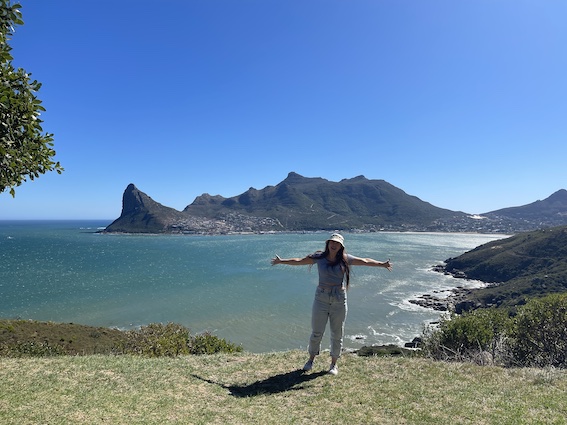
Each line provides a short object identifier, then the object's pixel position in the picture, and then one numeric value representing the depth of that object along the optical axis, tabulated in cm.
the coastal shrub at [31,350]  1407
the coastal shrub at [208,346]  1534
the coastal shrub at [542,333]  1020
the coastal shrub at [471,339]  966
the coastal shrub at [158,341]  1337
